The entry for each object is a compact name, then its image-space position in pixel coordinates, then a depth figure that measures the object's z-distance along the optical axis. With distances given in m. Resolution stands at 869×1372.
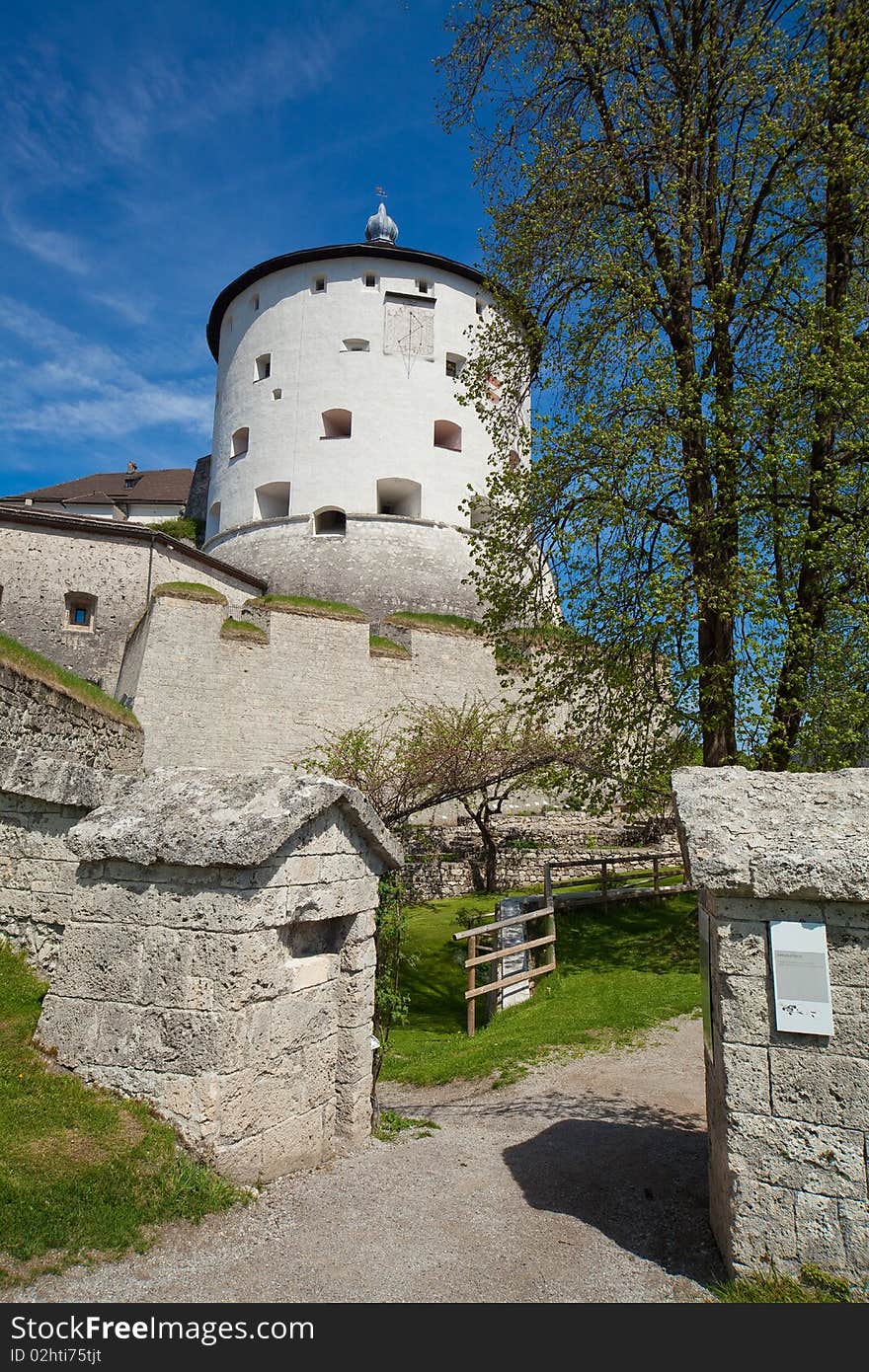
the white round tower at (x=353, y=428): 29.78
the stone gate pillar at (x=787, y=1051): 3.72
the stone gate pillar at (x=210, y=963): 4.45
